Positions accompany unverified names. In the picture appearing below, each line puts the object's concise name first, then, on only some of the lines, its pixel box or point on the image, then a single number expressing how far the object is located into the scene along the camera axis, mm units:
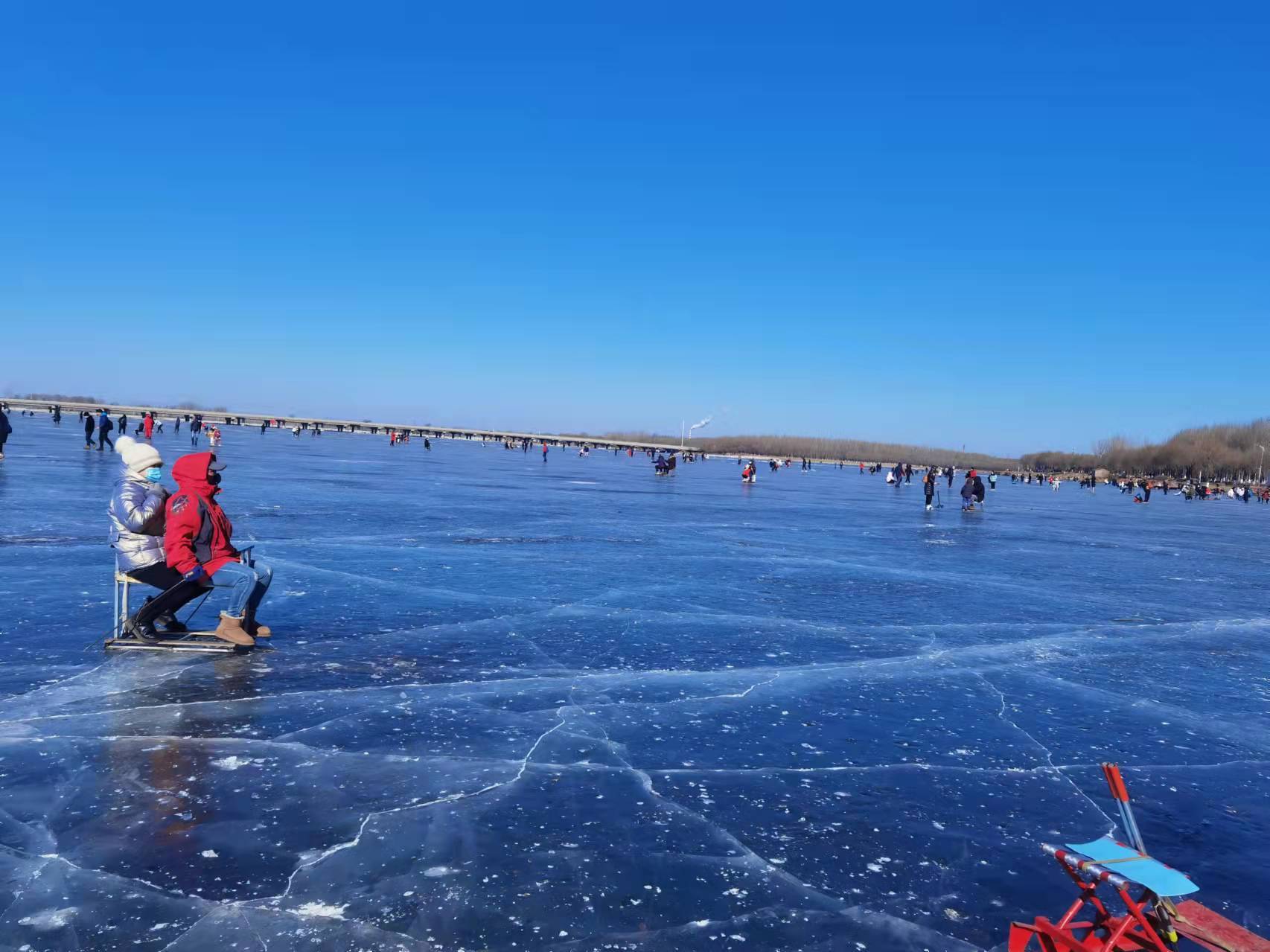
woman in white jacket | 6703
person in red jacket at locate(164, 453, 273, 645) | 6727
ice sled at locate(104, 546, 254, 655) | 6949
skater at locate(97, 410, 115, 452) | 32562
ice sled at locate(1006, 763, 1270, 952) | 2900
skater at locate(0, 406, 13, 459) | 25367
